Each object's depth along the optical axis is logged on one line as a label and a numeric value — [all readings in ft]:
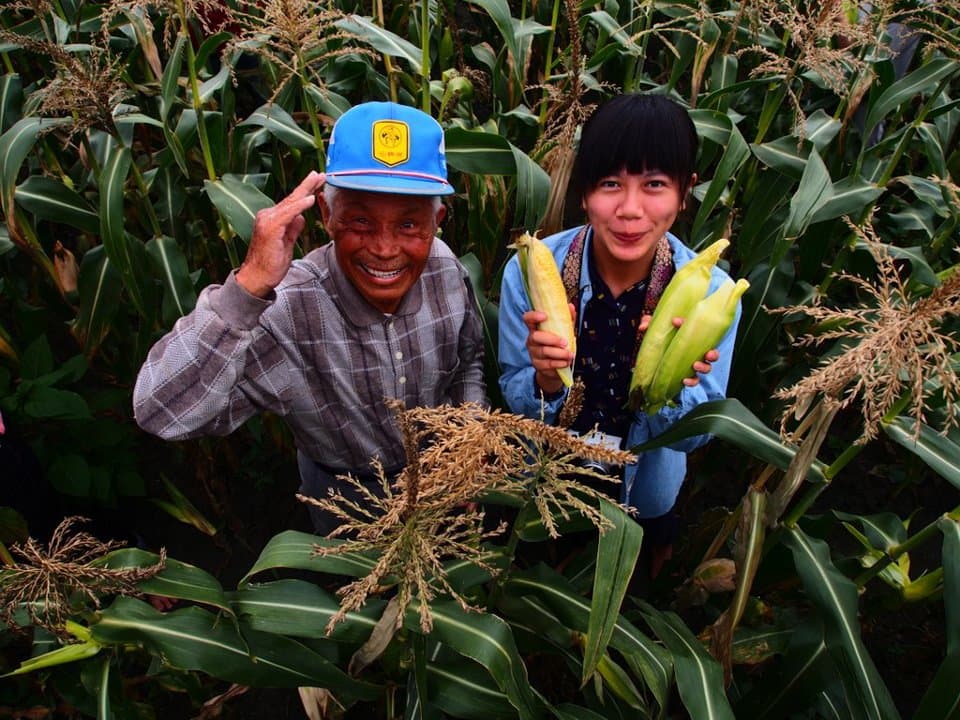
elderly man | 4.62
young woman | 5.13
